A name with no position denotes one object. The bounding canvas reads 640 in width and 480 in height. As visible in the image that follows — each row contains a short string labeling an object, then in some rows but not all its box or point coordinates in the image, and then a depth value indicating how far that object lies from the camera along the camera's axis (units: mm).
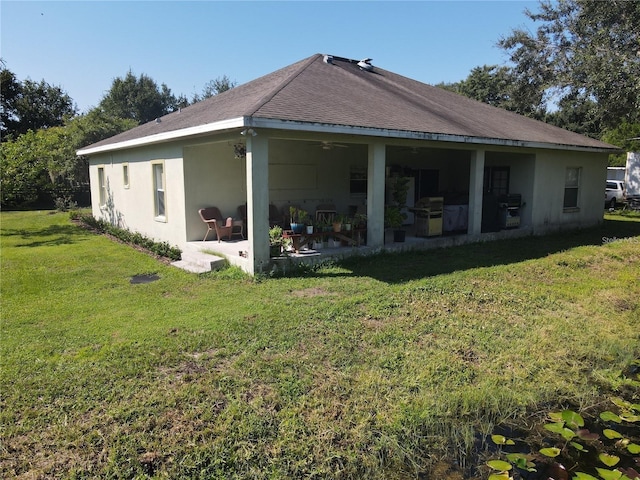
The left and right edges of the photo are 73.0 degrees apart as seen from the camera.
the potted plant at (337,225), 9039
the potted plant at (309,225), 8695
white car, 22828
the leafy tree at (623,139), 29797
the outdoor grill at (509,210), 11914
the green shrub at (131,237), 9797
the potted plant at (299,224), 8531
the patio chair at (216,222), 9695
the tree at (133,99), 47000
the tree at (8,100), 29641
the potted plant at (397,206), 9820
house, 7961
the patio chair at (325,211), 10380
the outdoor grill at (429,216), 10625
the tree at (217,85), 49053
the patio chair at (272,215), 10702
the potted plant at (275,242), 7852
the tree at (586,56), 15242
